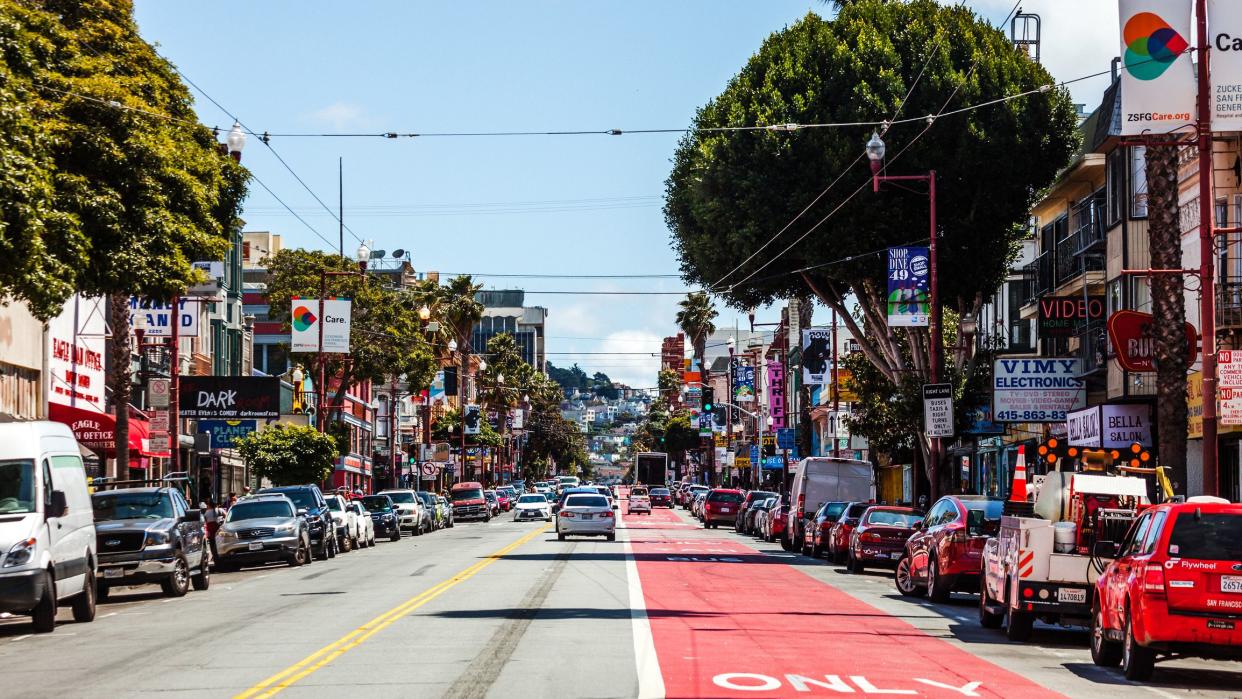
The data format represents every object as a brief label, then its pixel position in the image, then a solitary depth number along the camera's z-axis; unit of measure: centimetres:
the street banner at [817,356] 7850
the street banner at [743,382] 11323
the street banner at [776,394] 9175
